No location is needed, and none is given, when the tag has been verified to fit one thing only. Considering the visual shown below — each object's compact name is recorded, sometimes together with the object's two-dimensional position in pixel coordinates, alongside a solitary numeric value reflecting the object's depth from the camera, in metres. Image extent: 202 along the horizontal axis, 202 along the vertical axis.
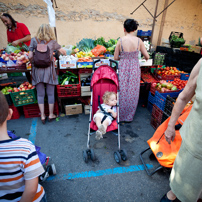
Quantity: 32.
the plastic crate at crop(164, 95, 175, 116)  2.91
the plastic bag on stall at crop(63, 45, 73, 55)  4.45
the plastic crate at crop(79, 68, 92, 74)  4.05
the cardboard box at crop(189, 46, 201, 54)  4.89
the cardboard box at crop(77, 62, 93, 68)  3.88
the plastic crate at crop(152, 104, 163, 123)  3.40
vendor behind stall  4.29
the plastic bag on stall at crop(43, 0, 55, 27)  3.67
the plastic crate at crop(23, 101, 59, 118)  3.99
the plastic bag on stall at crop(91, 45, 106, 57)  4.40
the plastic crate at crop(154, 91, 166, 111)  3.29
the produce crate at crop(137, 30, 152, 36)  7.81
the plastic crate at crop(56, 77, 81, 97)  3.81
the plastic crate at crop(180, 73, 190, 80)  4.71
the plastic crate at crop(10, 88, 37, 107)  3.61
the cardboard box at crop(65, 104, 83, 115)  4.12
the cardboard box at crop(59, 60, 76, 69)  3.83
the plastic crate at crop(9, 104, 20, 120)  3.92
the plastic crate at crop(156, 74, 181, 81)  4.52
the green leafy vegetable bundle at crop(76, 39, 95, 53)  4.83
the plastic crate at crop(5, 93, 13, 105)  3.59
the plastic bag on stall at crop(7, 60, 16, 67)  3.66
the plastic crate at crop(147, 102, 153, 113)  4.37
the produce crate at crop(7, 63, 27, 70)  3.71
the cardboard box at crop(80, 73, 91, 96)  3.93
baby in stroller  2.60
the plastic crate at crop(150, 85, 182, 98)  3.51
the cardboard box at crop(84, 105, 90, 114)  4.19
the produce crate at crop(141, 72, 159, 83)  4.56
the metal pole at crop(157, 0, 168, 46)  7.93
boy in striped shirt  1.03
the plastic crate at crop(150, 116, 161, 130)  3.56
